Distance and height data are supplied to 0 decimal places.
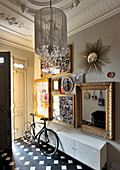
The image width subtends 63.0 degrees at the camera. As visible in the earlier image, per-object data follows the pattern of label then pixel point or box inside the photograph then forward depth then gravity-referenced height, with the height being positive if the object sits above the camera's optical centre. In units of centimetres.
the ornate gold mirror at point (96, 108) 195 -55
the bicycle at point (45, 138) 256 -157
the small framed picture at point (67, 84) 260 -1
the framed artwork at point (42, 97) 314 -46
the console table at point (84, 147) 183 -132
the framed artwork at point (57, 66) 266 +53
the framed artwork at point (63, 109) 259 -71
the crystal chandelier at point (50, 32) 150 +82
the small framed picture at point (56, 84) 287 -3
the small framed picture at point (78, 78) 240 +14
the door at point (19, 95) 334 -40
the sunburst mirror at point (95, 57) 206 +60
